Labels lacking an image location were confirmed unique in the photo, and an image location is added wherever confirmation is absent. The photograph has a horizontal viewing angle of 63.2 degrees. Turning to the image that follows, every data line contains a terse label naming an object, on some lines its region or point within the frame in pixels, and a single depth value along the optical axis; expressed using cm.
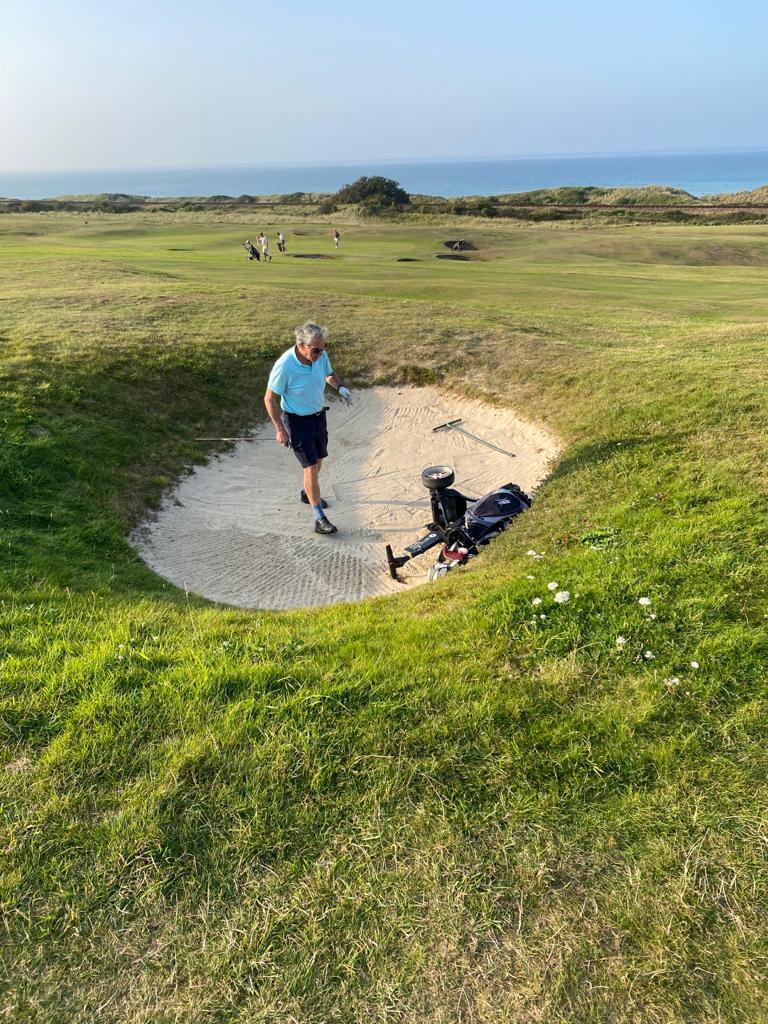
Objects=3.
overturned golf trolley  746
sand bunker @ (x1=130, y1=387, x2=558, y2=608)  771
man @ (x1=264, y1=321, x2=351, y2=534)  773
